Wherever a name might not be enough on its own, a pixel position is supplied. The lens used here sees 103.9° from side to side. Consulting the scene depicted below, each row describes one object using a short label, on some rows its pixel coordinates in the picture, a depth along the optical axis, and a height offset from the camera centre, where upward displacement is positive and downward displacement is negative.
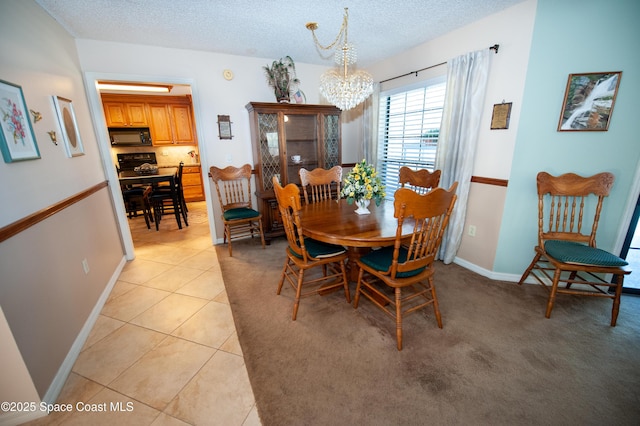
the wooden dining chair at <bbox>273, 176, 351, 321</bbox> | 1.75 -0.81
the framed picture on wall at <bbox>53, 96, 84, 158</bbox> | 2.05 +0.22
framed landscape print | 1.96 +0.34
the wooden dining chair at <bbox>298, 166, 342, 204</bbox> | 2.79 -0.33
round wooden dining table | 1.71 -0.58
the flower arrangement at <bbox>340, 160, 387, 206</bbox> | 2.15 -0.31
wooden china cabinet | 3.37 +0.07
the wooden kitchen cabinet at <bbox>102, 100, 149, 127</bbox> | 5.22 +0.78
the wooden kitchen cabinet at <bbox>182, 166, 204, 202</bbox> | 6.06 -0.78
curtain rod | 2.27 +0.89
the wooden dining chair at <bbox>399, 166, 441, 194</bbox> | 2.57 -0.34
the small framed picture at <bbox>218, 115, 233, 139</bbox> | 3.35 +0.31
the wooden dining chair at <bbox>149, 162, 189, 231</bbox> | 4.16 -0.76
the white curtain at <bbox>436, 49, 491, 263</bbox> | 2.41 +0.18
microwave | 5.30 +0.32
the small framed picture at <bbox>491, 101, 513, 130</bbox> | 2.30 +0.27
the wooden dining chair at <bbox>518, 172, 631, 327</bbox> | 1.87 -0.76
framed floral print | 1.38 +0.15
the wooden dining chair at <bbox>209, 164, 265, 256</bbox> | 3.30 -0.72
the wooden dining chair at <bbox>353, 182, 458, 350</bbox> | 1.47 -0.69
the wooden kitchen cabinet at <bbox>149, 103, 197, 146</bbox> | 5.60 +0.60
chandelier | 2.26 +0.57
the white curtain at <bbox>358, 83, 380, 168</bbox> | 3.60 +0.32
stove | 5.53 -0.18
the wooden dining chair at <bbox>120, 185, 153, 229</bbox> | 4.15 -0.73
